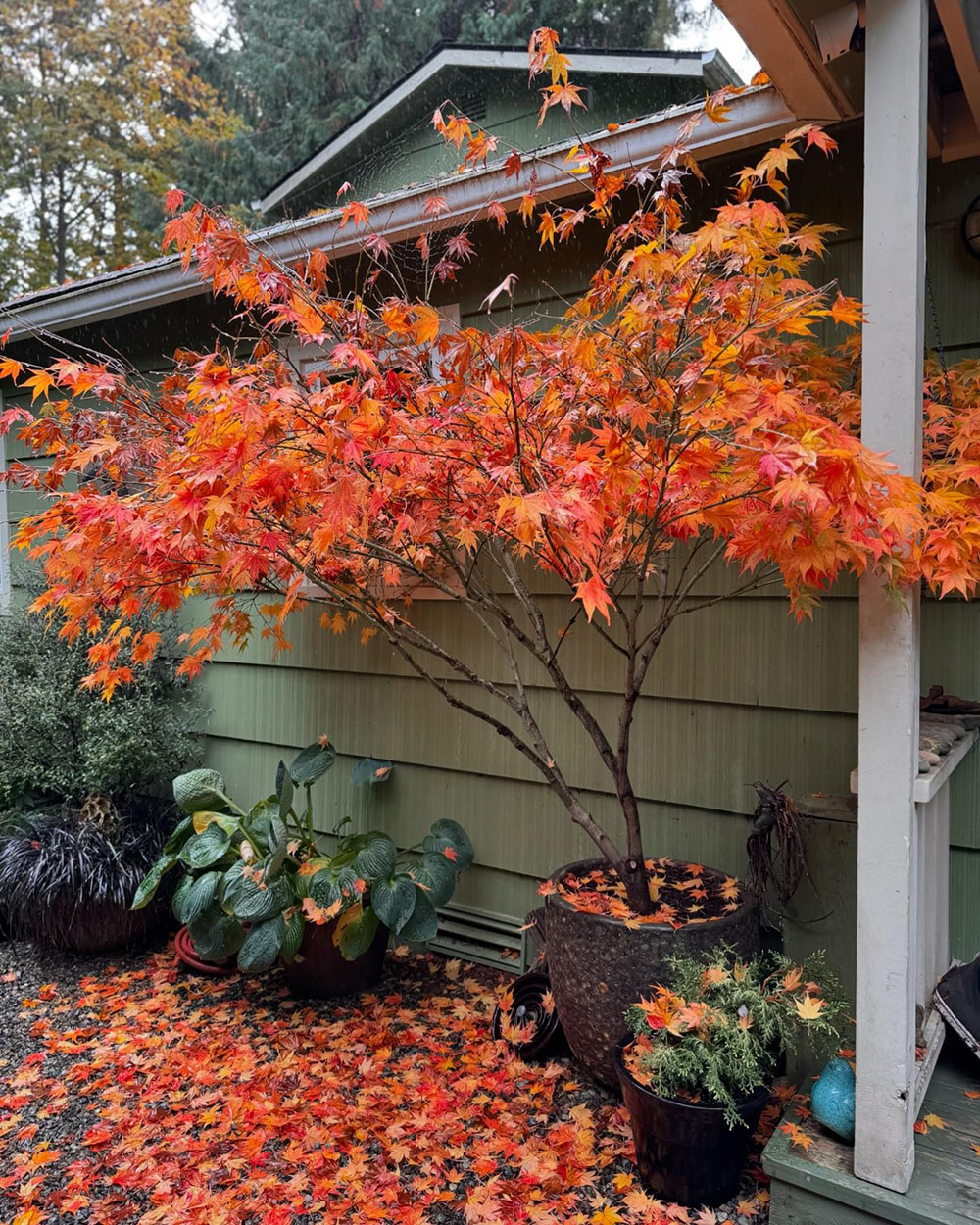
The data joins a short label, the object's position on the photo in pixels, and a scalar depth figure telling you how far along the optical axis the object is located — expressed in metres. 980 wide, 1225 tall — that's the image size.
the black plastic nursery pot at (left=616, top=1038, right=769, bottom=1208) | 2.19
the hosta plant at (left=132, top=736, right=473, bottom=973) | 3.30
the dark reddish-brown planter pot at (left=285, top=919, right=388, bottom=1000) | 3.46
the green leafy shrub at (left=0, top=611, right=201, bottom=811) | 4.33
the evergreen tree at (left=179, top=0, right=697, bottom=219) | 12.57
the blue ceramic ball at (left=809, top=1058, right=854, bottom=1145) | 2.10
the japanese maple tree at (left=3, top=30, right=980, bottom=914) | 2.06
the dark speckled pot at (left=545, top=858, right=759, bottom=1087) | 2.48
